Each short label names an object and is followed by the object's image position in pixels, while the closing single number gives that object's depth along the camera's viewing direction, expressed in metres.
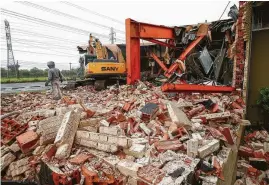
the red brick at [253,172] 4.27
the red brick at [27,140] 3.14
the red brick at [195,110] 4.42
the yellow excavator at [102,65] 9.83
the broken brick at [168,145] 3.01
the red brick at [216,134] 3.52
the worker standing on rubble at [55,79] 7.08
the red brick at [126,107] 4.95
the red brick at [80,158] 2.85
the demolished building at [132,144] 2.59
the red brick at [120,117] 4.11
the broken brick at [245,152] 4.69
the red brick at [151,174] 2.36
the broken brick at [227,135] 3.60
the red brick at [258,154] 4.63
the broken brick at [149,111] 4.10
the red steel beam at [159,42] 7.31
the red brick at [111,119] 3.99
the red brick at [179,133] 3.36
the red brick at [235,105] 5.48
